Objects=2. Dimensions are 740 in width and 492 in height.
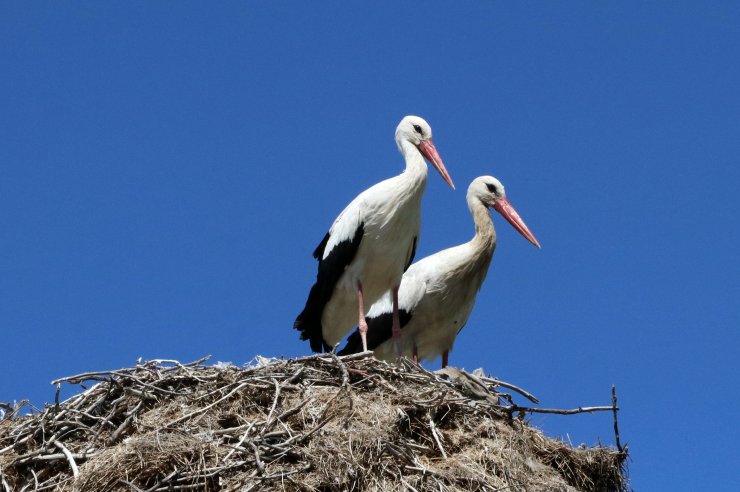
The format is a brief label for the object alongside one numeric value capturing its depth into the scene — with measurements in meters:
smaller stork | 17.50
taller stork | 16.05
